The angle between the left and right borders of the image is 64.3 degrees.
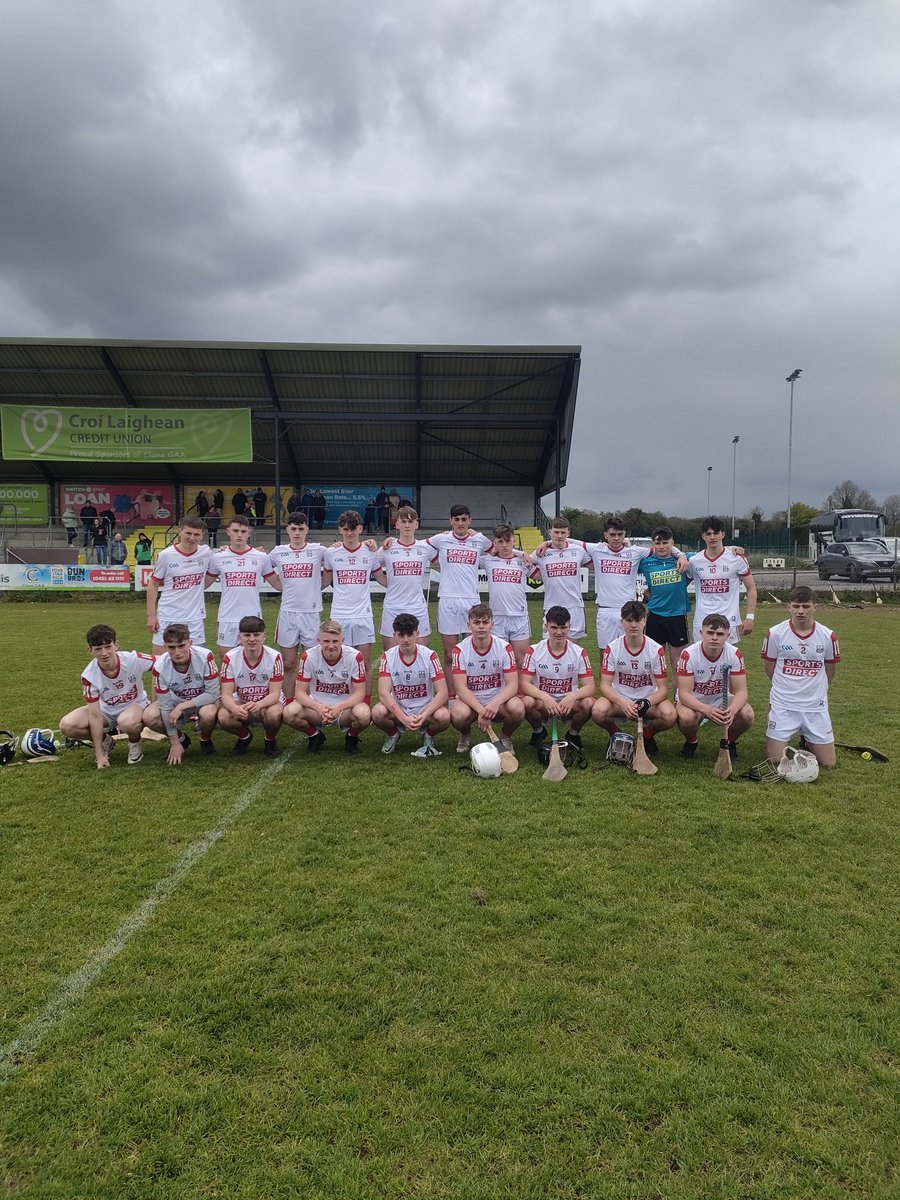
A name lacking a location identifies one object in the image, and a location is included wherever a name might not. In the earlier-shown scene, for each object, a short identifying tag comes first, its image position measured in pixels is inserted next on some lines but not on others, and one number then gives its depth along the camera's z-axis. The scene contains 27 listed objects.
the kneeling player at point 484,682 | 6.00
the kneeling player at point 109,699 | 5.84
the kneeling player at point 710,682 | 5.76
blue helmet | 6.06
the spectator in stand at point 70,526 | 25.91
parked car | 27.55
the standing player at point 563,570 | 7.58
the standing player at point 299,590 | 7.50
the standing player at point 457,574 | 7.64
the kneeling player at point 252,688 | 5.99
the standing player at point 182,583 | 7.23
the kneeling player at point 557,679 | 6.04
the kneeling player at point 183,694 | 5.98
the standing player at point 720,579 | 7.46
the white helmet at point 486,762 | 5.50
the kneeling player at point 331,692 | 6.02
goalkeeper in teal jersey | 7.62
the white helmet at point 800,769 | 5.43
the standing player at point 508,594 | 7.49
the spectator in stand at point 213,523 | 25.42
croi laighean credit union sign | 23.28
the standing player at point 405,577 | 7.59
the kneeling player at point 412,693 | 6.01
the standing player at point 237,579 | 7.41
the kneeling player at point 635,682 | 5.99
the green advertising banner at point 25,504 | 27.28
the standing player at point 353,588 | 7.42
